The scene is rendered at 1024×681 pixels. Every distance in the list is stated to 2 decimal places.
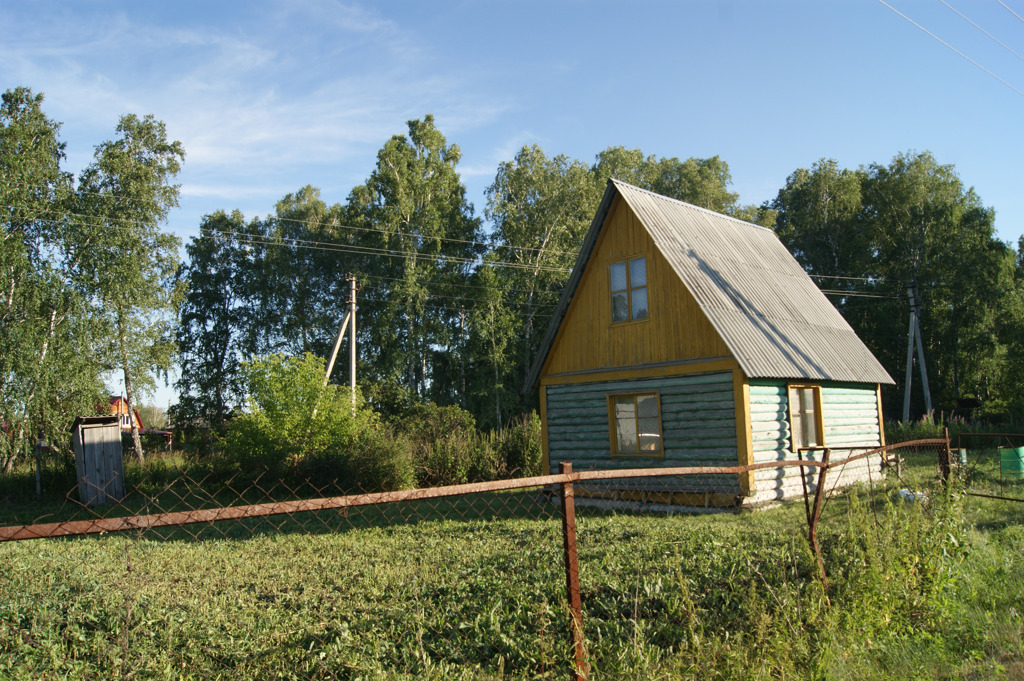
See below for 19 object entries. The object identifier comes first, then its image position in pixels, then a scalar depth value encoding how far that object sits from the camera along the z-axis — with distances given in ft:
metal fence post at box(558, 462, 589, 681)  12.29
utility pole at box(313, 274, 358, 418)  79.10
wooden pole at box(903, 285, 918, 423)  99.96
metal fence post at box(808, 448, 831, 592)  16.55
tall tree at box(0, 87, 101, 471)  69.56
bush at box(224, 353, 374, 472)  60.54
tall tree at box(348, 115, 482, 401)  113.29
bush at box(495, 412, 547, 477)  64.80
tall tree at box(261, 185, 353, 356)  125.08
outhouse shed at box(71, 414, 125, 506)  53.47
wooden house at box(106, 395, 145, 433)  114.07
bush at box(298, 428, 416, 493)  55.27
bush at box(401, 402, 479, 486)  60.03
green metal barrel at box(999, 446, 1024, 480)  43.68
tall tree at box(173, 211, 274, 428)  124.88
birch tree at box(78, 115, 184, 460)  81.87
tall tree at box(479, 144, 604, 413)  119.44
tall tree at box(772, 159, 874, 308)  128.47
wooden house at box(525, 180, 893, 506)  42.19
